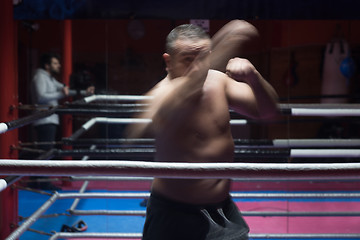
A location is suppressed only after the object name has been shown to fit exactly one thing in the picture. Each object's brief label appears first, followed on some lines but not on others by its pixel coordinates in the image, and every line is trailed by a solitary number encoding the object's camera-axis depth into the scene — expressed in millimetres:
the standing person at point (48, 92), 4477
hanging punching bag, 5367
